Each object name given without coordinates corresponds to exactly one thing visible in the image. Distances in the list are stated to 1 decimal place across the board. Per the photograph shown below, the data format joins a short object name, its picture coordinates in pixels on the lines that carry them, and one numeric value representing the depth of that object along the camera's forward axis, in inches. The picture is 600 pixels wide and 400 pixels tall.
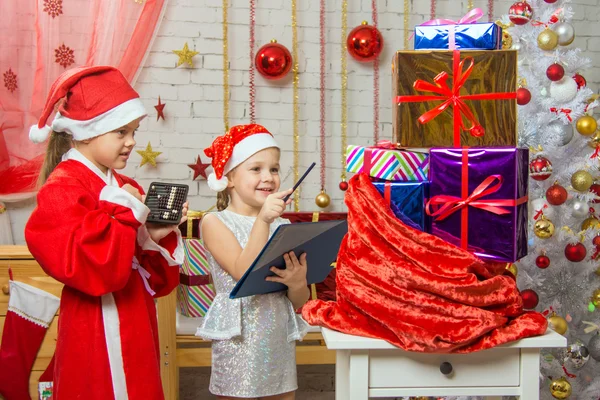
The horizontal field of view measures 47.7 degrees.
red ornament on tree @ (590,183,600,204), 117.1
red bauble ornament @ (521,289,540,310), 108.9
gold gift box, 62.1
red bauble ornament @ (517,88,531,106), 107.0
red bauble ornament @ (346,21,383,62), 132.0
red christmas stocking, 105.7
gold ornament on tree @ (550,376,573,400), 112.3
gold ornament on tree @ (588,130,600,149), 113.7
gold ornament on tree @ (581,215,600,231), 115.8
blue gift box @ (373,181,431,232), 59.9
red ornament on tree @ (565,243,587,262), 112.3
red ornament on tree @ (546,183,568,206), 110.5
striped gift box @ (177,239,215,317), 110.0
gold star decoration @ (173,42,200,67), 131.2
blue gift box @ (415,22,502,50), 63.5
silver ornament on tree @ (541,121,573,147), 110.2
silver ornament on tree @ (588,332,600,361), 116.0
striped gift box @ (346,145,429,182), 60.6
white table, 56.1
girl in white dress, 78.9
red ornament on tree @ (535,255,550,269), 111.6
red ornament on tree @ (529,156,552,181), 106.1
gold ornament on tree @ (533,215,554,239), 109.7
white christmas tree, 110.5
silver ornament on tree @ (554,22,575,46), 110.3
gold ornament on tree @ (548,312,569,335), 111.0
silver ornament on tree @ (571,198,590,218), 113.8
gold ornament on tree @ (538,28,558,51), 109.7
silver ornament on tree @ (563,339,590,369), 112.4
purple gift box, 58.6
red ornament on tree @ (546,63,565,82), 109.0
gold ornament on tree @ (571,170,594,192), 111.8
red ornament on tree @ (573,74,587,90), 113.5
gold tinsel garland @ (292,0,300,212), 135.3
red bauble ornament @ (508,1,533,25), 107.7
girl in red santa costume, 66.2
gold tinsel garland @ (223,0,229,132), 134.0
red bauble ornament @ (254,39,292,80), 128.7
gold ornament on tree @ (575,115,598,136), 111.7
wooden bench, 107.7
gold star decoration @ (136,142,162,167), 132.2
